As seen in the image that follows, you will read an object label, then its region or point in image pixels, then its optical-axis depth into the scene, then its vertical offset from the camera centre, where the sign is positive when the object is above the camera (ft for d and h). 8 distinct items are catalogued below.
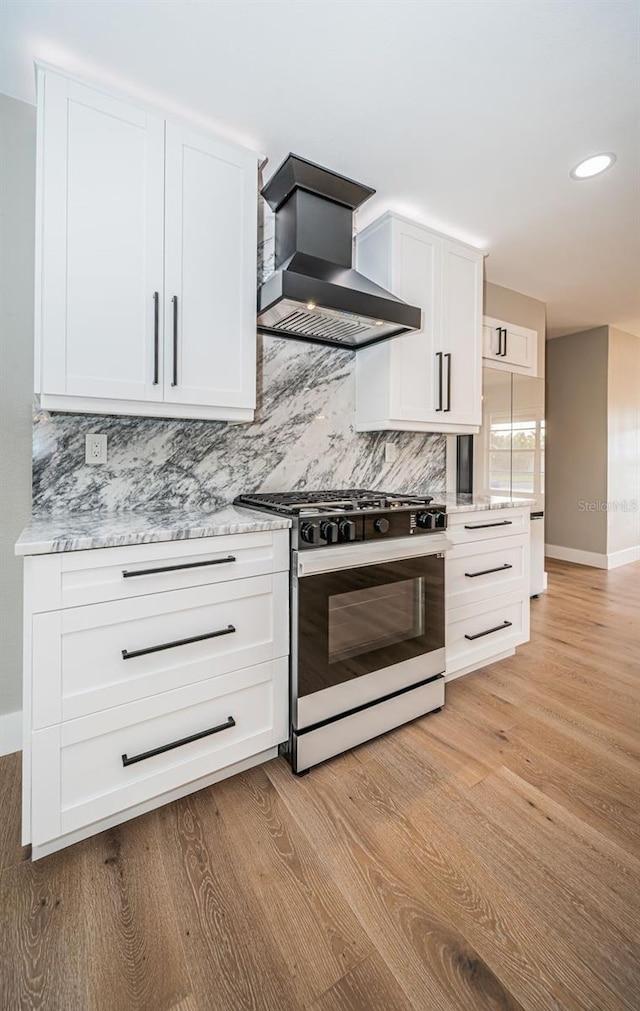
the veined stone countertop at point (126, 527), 4.33 -0.26
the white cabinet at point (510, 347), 12.00 +4.43
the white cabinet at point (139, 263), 5.28 +3.10
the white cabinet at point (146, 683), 4.34 -1.94
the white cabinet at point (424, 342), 8.30 +3.23
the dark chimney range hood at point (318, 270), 6.33 +3.47
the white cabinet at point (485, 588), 7.94 -1.50
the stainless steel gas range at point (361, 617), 5.70 -1.53
